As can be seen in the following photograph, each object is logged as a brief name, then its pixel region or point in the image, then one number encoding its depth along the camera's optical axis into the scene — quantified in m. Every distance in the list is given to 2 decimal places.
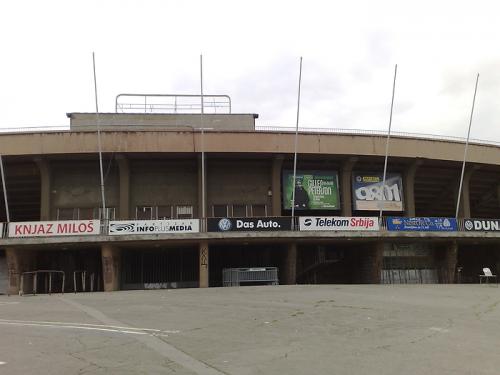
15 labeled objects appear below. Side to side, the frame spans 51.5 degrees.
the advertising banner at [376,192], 38.72
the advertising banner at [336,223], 32.81
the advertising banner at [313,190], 37.59
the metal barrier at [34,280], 30.80
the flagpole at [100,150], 34.07
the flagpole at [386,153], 36.69
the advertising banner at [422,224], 34.09
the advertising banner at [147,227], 31.28
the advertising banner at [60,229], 31.23
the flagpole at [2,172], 34.57
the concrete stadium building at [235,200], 33.62
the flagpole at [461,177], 38.75
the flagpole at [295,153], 35.08
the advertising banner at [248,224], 32.06
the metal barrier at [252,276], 32.06
